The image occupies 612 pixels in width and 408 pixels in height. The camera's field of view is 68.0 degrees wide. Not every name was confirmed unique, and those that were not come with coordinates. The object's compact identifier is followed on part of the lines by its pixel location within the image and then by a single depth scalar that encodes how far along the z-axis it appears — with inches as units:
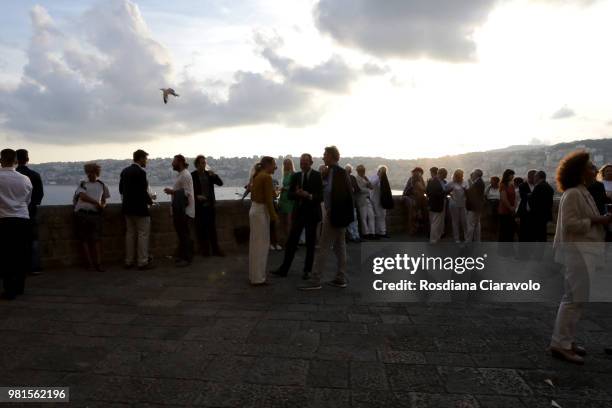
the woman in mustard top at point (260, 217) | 251.0
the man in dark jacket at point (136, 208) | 290.7
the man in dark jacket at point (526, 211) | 317.7
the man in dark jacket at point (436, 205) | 360.2
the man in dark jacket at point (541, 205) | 294.7
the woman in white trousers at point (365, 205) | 422.3
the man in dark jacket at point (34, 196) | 267.0
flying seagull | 452.5
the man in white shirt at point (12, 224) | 217.6
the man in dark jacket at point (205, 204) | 331.0
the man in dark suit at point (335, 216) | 244.8
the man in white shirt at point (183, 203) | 304.3
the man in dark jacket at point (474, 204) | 354.3
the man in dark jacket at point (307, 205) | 260.2
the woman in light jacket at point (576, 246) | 145.2
